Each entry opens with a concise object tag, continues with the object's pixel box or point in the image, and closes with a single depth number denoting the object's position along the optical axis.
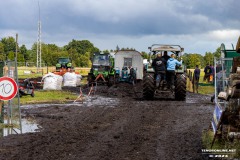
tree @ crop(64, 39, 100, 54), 143.75
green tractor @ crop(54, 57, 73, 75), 51.47
